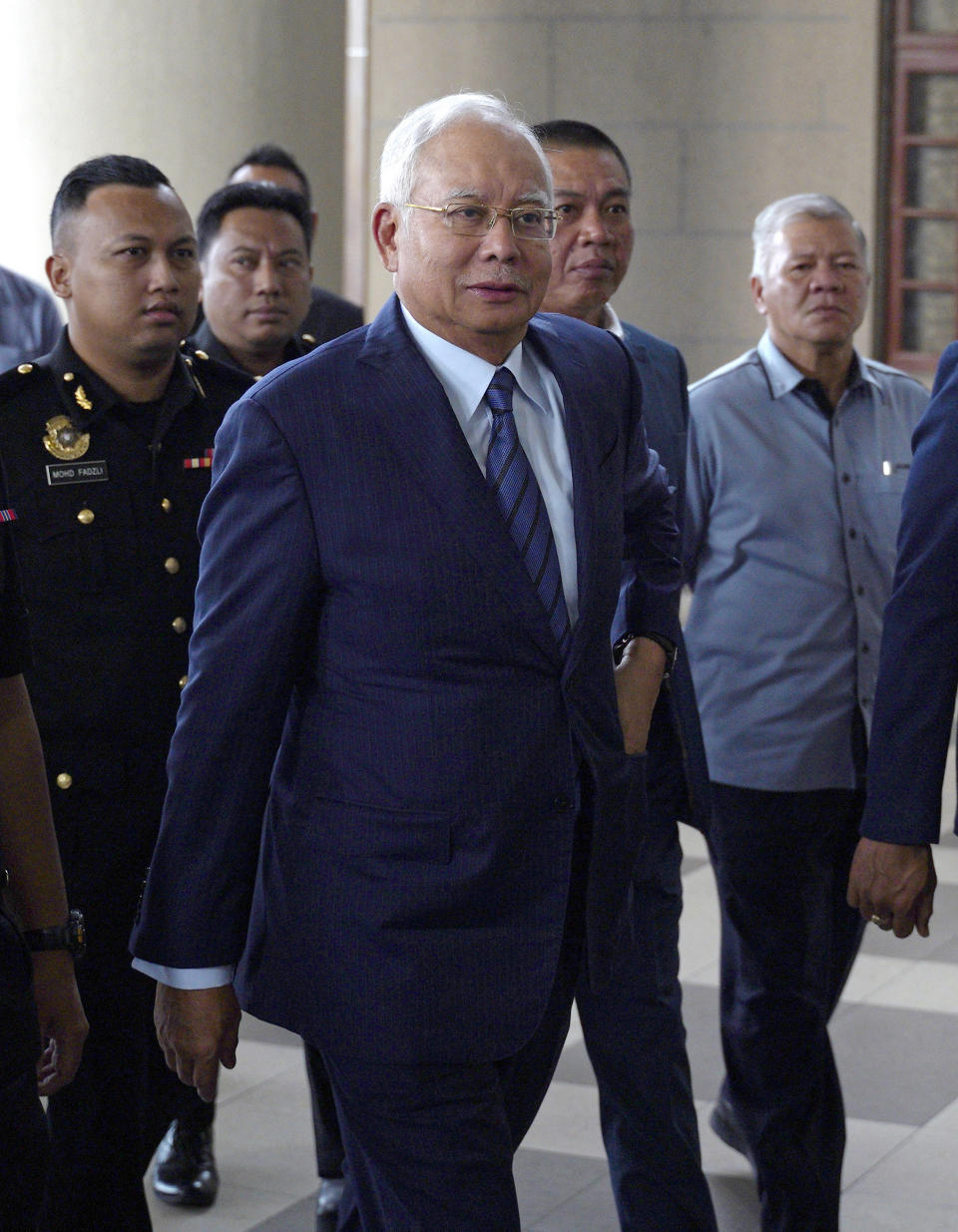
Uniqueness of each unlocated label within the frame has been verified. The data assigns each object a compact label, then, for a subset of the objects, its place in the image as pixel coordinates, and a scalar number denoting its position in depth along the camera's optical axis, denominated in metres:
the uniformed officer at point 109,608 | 2.62
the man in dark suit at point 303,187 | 4.77
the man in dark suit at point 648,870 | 2.61
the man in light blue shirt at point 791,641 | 3.05
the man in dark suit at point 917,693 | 2.24
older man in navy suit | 1.92
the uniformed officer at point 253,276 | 3.74
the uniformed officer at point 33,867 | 1.91
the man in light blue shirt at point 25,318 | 4.53
